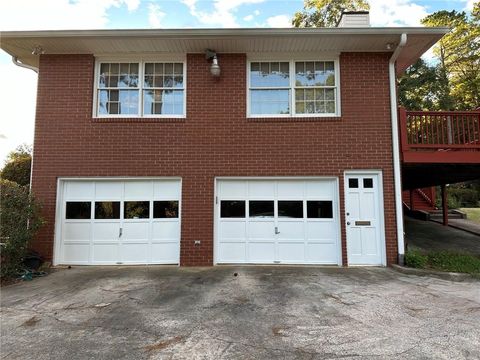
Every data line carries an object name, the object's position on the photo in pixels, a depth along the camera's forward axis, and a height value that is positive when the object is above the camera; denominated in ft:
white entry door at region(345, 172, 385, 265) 26.48 -0.94
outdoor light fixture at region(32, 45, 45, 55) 27.21 +13.17
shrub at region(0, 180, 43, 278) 22.93 -1.21
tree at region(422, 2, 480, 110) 65.46 +31.83
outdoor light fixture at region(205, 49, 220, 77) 26.86 +11.95
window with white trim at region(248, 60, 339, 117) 28.04 +10.17
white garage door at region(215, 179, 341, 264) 26.96 -1.20
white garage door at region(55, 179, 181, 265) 27.20 -1.26
